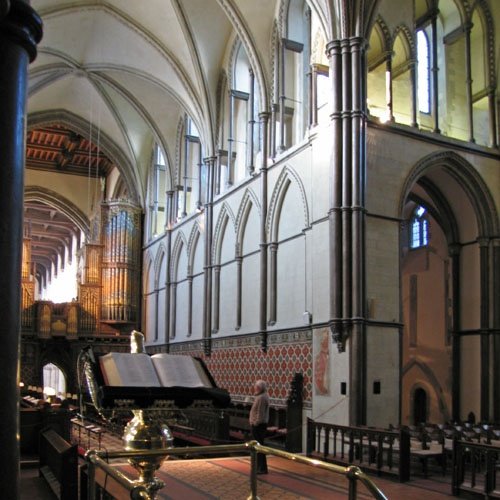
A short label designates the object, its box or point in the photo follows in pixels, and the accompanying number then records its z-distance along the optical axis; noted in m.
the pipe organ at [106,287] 29.20
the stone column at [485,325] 16.84
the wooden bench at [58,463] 7.48
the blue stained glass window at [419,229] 23.61
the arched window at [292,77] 18.62
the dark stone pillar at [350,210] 14.48
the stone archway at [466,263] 17.12
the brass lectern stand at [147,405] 5.45
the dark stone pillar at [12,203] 2.58
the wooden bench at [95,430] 10.16
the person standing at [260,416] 11.35
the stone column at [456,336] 17.73
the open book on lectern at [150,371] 5.60
